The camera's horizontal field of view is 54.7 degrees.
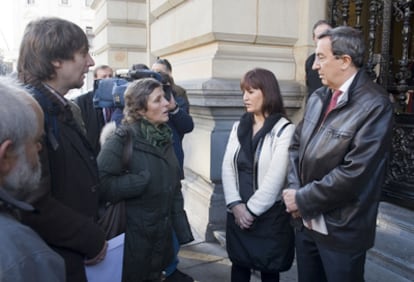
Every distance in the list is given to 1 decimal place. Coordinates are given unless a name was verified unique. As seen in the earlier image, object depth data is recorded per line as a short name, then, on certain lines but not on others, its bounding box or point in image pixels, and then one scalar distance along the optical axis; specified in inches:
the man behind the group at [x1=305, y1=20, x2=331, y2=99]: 137.5
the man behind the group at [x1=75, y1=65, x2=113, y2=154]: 140.9
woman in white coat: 98.7
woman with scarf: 90.4
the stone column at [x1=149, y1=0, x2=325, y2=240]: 160.4
